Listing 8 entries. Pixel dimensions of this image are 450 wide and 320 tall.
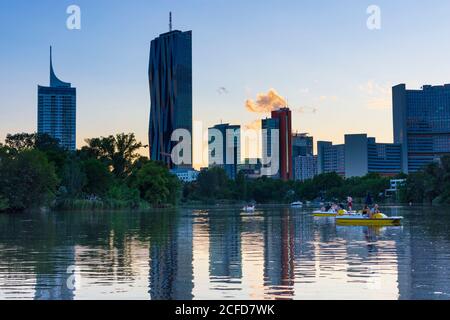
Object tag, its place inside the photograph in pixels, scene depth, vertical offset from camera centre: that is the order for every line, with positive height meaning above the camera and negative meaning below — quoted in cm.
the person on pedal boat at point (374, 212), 4996 -113
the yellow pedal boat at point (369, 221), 4819 -175
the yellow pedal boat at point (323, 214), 7606 -190
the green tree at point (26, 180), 10169 +291
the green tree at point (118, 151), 16012 +1162
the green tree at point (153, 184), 14388 +312
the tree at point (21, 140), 15575 +1399
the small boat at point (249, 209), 10812 -182
